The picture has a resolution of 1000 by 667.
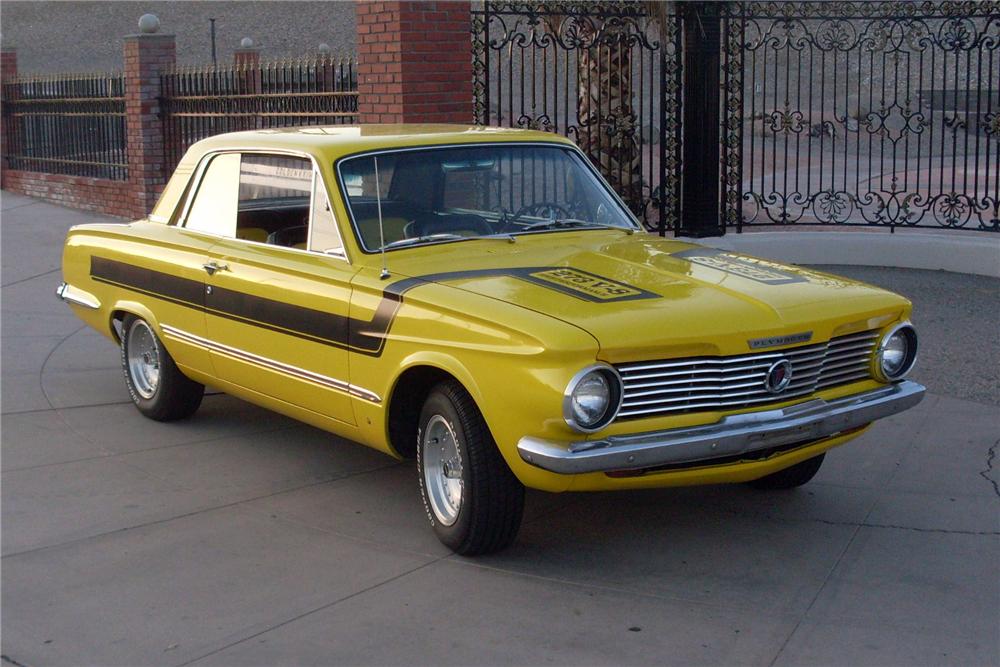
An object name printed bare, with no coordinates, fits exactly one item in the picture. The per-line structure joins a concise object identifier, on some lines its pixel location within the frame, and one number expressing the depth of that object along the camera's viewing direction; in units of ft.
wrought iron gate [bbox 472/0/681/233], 36.60
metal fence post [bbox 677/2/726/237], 38.75
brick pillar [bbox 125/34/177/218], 48.29
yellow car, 14.93
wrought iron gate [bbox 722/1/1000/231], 38.19
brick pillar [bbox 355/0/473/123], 33.53
